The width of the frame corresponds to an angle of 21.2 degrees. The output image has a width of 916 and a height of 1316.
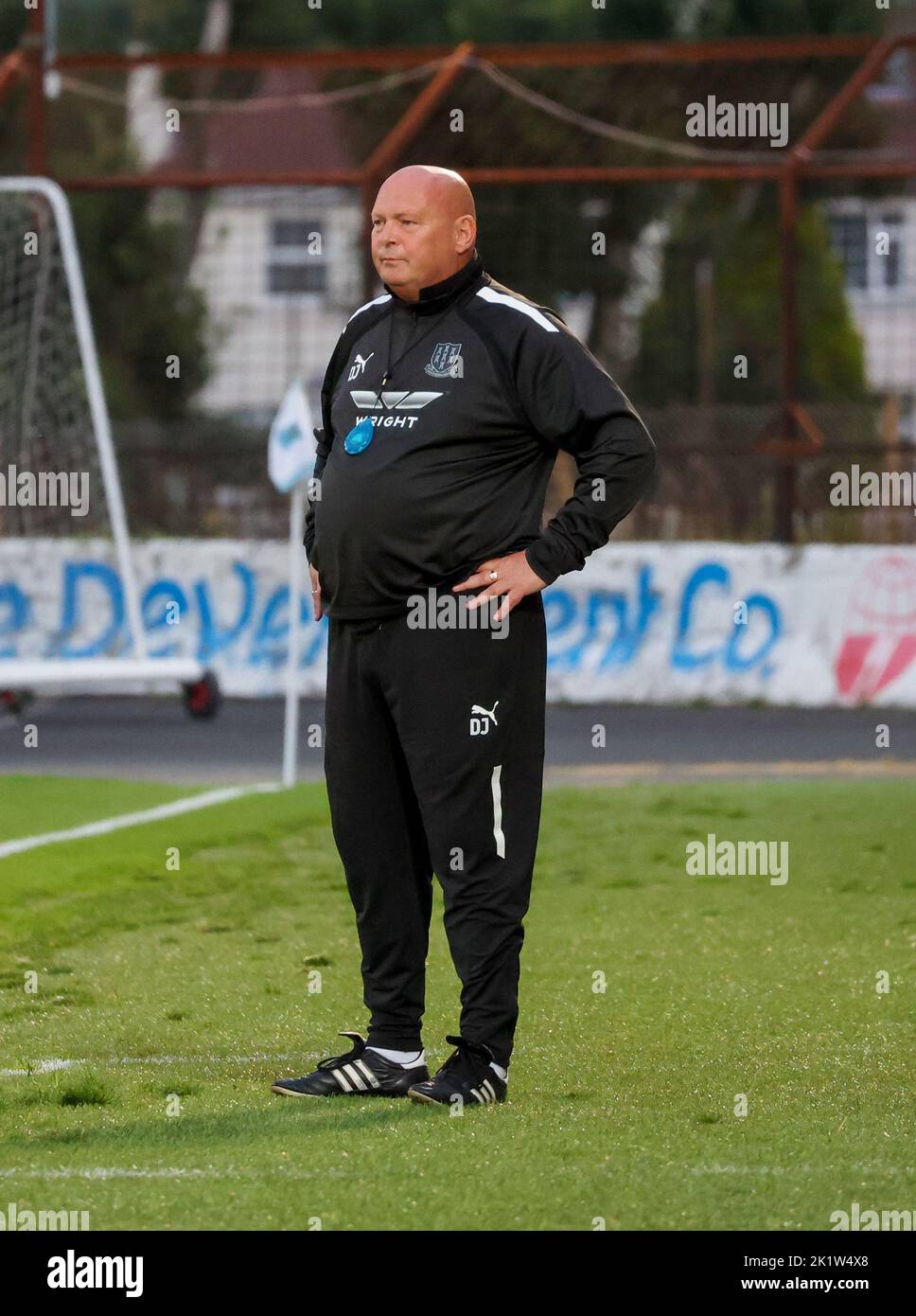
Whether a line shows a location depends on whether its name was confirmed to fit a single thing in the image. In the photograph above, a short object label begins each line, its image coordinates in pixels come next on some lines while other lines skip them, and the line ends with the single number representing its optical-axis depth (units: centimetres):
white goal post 1425
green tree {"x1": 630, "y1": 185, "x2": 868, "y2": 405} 3816
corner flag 1175
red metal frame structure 1619
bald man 528
